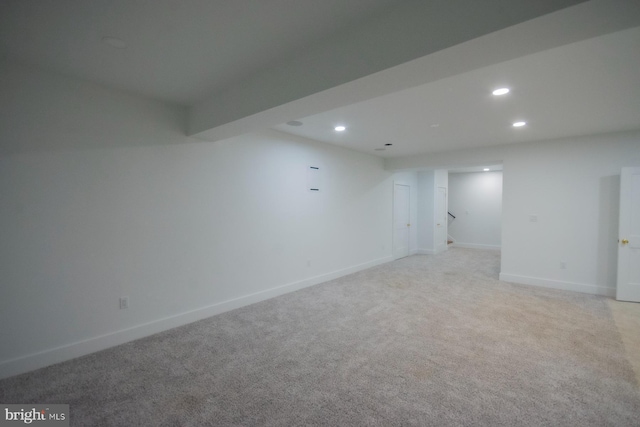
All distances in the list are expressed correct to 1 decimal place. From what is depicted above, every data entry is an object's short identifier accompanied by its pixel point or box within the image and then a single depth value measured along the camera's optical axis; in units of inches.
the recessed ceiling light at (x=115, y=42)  78.5
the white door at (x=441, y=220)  330.3
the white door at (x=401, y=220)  290.8
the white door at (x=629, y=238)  162.2
